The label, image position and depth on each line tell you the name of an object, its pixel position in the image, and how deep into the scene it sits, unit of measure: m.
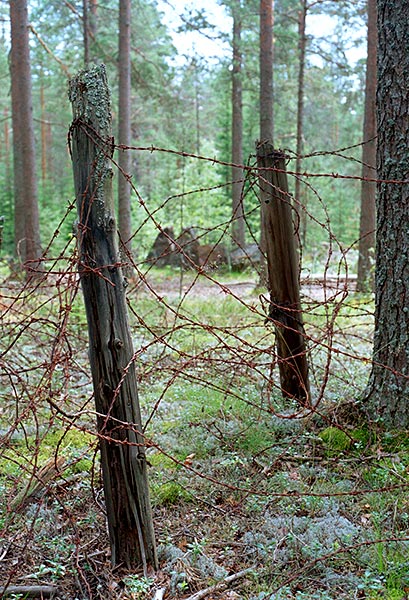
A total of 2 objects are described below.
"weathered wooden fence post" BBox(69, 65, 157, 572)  2.62
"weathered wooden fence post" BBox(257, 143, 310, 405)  4.79
